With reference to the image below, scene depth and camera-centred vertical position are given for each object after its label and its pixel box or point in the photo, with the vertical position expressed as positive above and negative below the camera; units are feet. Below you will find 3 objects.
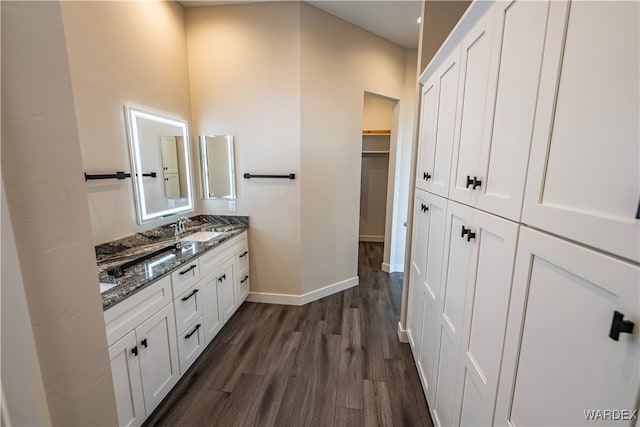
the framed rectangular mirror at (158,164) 7.09 +0.06
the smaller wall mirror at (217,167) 9.33 -0.01
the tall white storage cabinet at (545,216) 1.72 -0.40
